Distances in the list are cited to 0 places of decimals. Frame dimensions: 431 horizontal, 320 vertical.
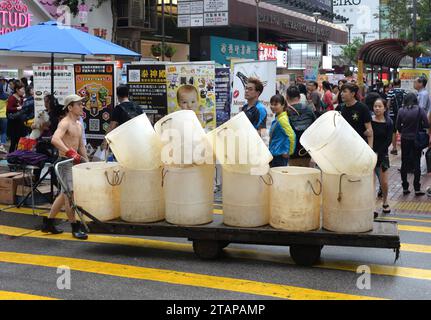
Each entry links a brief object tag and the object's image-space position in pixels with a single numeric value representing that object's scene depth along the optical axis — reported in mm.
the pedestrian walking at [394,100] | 16297
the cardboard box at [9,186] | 9406
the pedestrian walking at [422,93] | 12461
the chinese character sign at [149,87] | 10641
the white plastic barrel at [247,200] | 6008
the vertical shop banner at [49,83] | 11062
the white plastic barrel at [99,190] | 6531
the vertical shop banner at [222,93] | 11141
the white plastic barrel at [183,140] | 6051
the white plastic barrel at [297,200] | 5805
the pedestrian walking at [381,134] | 8586
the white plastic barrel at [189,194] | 6129
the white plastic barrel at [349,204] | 5754
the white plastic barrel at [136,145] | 6285
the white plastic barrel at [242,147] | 5945
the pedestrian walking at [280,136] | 7445
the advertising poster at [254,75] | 11523
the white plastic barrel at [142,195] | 6355
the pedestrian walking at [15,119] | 14234
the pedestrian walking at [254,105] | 7711
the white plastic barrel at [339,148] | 5727
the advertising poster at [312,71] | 23997
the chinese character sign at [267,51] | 35375
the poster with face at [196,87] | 10320
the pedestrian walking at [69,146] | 7363
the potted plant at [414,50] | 19906
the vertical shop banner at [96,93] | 10703
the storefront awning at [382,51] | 19359
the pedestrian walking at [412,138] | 10099
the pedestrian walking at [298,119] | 7949
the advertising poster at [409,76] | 16719
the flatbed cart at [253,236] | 5684
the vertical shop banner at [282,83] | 15717
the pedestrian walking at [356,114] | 8047
